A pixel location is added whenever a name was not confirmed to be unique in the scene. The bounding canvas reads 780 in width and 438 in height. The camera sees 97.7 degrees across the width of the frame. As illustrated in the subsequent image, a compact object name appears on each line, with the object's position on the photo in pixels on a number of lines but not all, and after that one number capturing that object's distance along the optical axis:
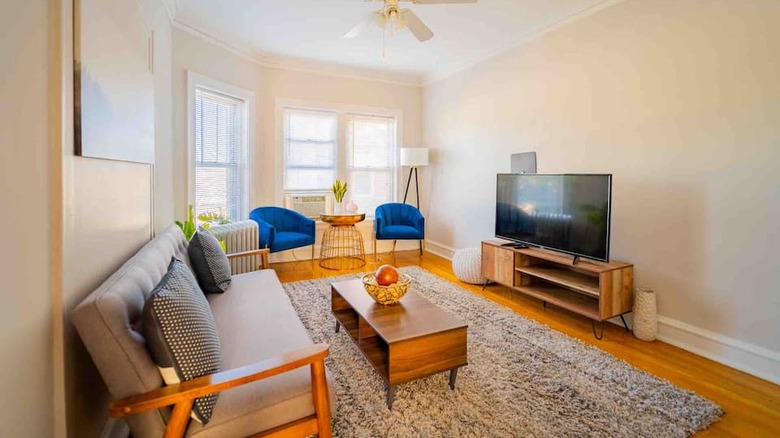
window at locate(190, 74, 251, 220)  3.88
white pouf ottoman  3.85
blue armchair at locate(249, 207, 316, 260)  4.13
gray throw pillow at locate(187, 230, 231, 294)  2.26
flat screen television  2.64
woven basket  2.59
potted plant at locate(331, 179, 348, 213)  4.93
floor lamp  5.27
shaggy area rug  1.67
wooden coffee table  1.74
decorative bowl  2.09
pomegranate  2.12
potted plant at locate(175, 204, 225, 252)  3.03
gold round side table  4.80
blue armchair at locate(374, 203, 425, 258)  4.81
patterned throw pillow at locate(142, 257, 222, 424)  1.11
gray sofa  1.06
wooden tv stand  2.61
